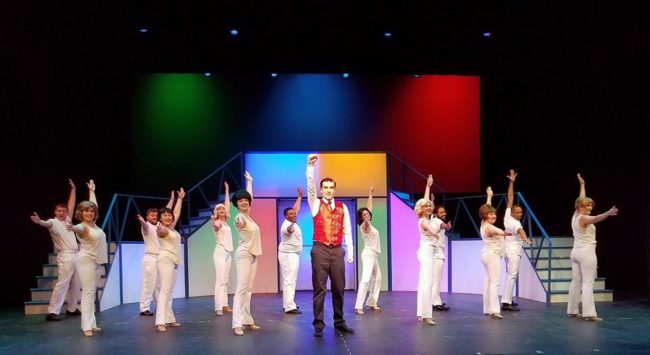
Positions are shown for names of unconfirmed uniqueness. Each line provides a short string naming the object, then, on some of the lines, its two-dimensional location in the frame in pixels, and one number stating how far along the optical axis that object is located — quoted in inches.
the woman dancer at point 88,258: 261.0
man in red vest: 249.4
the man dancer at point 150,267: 318.7
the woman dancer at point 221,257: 317.7
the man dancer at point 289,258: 328.0
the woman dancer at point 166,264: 270.5
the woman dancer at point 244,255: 258.2
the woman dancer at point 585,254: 287.4
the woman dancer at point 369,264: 322.3
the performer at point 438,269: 333.7
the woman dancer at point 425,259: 280.7
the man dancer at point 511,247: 328.8
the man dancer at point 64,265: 314.2
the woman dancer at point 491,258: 300.8
